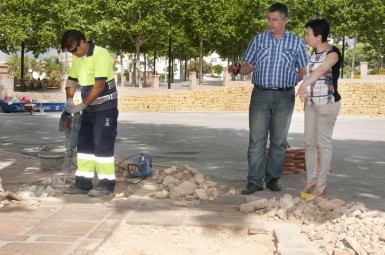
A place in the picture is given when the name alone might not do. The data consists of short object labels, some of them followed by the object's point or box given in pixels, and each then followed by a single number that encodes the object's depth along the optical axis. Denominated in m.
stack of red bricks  7.14
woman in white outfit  5.30
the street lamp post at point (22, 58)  42.87
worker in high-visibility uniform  5.27
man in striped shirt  5.61
